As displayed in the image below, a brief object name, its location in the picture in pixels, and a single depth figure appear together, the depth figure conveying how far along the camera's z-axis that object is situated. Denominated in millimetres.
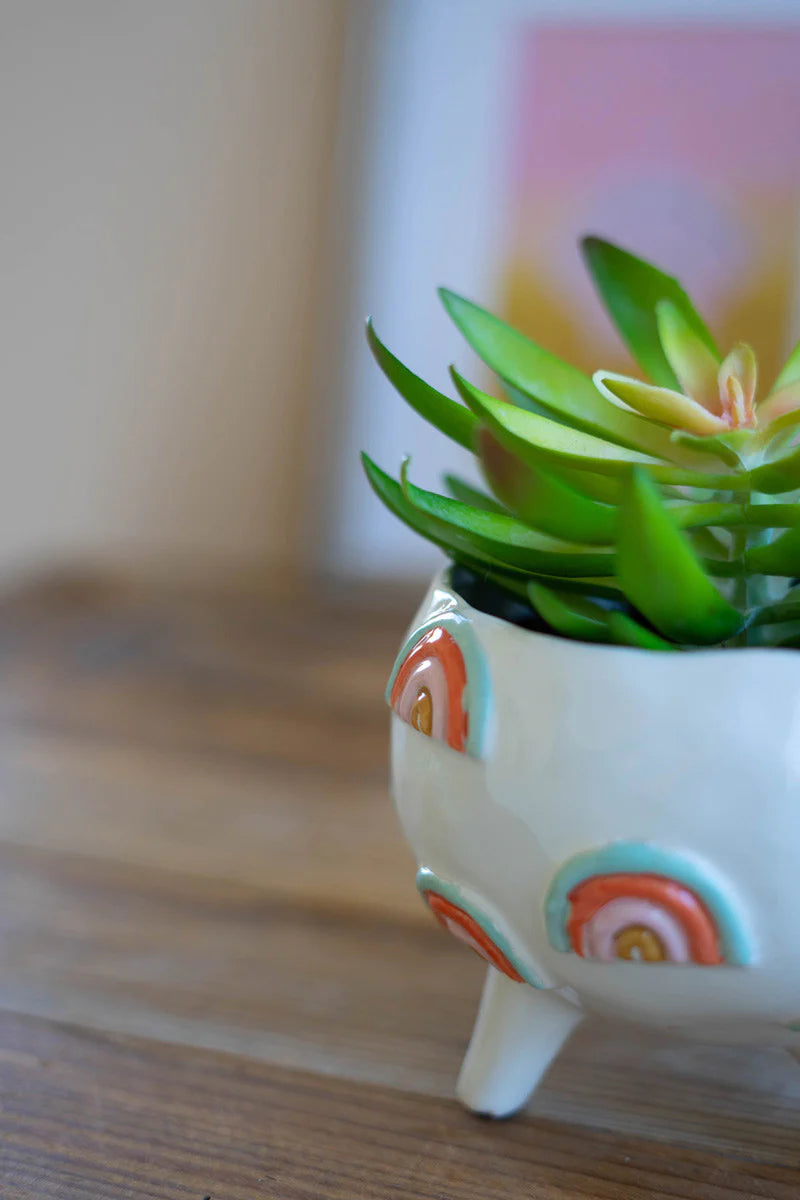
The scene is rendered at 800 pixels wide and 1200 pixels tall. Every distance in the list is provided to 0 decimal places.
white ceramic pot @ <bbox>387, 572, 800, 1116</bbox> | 376
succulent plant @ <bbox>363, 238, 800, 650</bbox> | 380
